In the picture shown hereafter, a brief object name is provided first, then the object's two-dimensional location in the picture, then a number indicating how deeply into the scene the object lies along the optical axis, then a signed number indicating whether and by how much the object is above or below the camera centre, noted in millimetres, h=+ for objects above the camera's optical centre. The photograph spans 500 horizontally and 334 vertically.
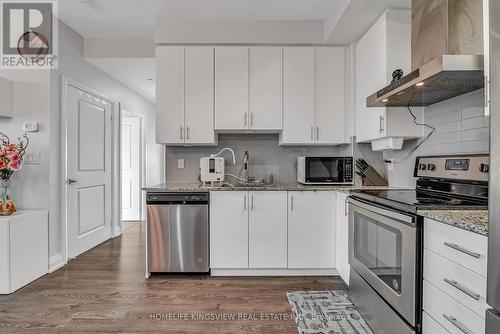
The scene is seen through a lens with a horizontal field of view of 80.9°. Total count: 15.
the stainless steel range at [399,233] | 1448 -406
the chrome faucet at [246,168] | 3129 -43
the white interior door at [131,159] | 5480 +90
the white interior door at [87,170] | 3324 -82
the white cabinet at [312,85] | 3068 +833
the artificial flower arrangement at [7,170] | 2570 -59
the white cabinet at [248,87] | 3066 +808
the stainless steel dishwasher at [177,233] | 2764 -653
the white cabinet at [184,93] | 3059 +741
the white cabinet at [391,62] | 2354 +833
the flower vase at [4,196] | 2562 -289
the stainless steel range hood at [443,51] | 1483 +651
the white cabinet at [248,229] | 2779 -617
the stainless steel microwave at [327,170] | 2898 -57
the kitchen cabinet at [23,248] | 2404 -747
